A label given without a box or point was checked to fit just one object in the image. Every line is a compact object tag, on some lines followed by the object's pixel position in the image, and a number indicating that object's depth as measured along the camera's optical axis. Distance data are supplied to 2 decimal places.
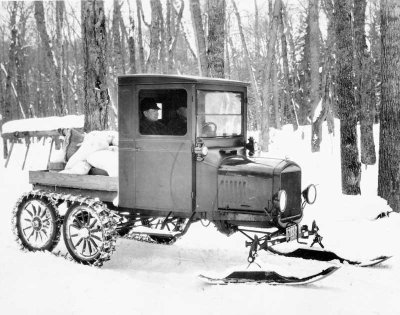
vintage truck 5.77
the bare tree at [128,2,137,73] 23.49
